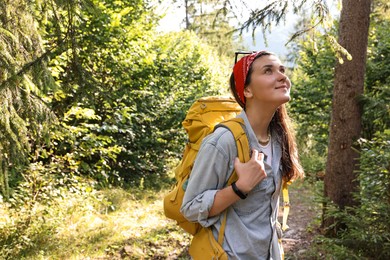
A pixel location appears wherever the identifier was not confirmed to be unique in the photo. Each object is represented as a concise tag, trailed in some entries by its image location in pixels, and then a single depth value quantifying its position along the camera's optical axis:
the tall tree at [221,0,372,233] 5.85
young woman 1.89
